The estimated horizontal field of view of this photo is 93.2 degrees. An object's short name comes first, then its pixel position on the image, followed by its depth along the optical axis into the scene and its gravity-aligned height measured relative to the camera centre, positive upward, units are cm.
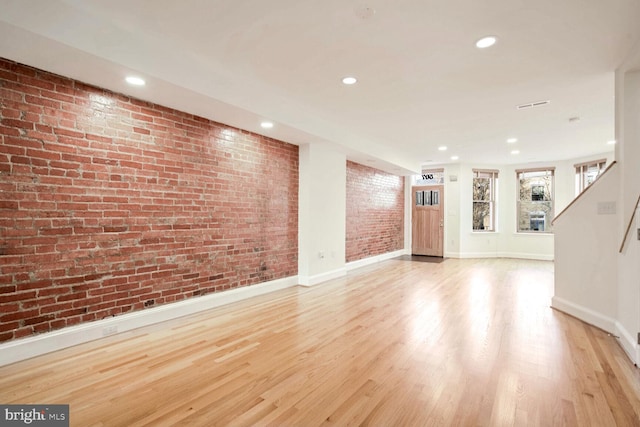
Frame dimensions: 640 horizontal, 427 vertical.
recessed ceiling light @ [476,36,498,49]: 254 +146
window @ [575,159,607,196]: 732 +102
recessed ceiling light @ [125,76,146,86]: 273 +121
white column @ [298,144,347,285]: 514 -4
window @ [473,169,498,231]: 880 +35
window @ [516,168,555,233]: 825 +34
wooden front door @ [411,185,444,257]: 884 -24
